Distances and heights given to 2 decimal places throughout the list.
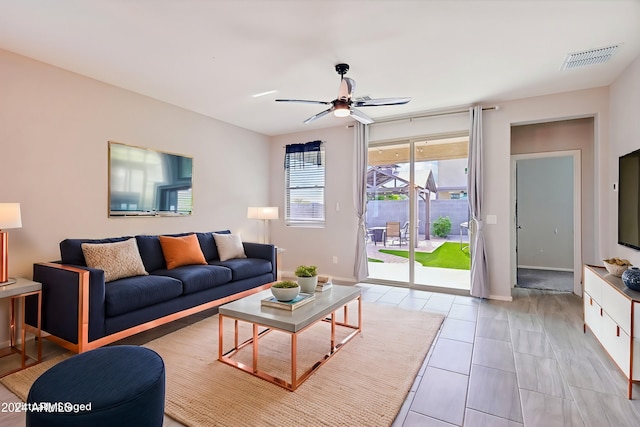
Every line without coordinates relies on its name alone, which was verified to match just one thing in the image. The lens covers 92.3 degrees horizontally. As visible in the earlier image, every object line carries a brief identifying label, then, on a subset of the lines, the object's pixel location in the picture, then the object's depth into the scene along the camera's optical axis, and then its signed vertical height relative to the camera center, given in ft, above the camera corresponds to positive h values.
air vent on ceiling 9.32 +5.10
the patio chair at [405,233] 16.42 -0.87
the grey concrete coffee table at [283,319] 7.11 -2.52
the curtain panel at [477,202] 13.92 +0.70
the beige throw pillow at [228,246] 13.85 -1.41
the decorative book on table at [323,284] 9.73 -2.18
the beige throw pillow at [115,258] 9.48 -1.42
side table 7.83 -2.78
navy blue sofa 8.00 -2.45
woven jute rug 6.11 -3.92
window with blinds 18.53 +1.99
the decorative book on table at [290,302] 7.95 -2.31
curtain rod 13.93 +5.07
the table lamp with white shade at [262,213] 16.56 +0.14
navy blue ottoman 4.09 -2.54
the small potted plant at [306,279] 9.15 -1.89
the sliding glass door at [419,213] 15.38 +0.21
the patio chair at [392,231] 16.83 -0.80
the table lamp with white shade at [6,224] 7.98 -0.30
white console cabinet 6.82 -2.53
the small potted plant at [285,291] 8.14 -2.01
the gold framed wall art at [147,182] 11.79 +1.37
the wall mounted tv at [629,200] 9.14 +0.59
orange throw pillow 11.98 -1.47
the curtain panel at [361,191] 16.69 +1.39
